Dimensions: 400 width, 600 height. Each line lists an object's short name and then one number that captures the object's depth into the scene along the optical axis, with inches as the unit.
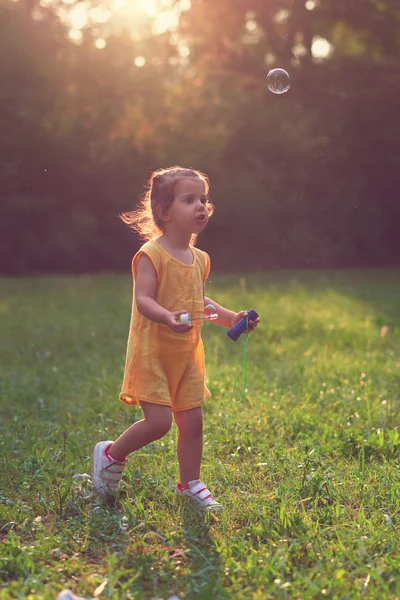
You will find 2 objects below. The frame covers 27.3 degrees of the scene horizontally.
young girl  127.6
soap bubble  198.5
